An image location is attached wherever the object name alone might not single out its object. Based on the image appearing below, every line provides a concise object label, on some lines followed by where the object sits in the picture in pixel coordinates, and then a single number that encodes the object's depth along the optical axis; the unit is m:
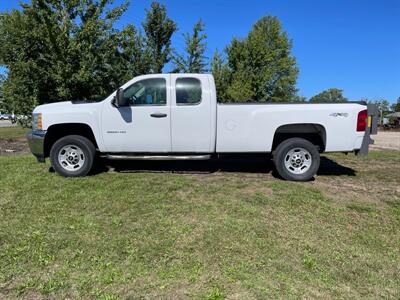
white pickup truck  6.45
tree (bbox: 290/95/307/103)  39.04
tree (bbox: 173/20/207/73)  17.75
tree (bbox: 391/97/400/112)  87.04
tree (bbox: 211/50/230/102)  23.00
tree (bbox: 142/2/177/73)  15.94
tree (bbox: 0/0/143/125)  11.72
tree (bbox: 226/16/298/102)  25.73
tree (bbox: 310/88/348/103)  99.19
